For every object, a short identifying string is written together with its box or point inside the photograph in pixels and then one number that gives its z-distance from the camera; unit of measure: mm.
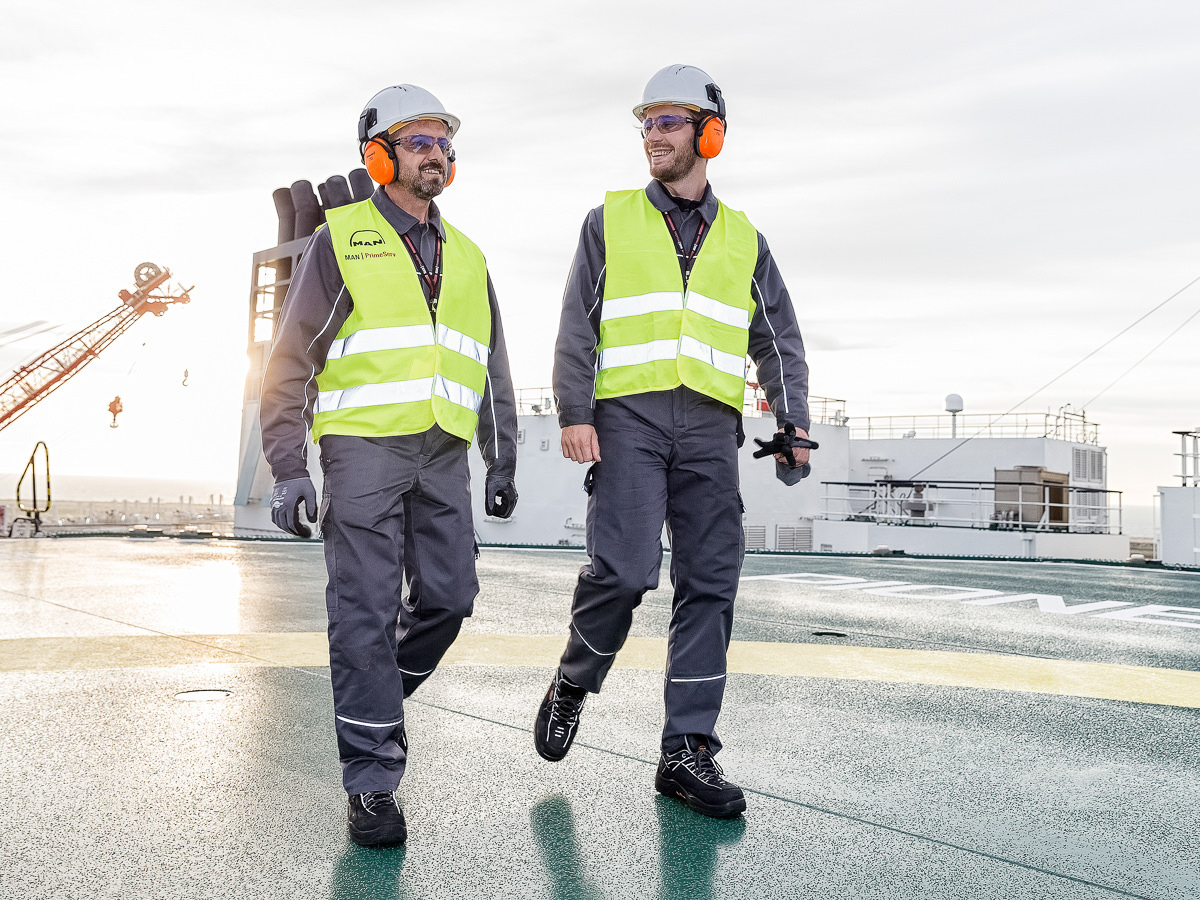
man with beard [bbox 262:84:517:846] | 2615
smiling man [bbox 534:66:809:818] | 2906
